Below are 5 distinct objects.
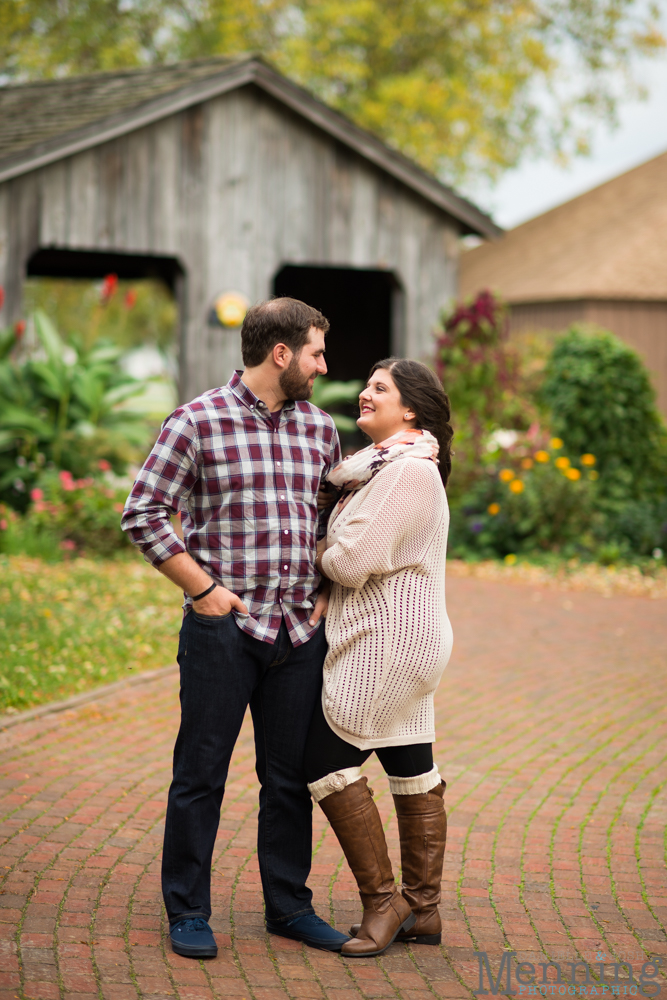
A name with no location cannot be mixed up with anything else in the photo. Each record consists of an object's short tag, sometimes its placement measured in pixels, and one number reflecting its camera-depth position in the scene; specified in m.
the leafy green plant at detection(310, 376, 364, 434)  12.97
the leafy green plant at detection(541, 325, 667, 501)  12.81
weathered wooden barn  11.75
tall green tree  25.95
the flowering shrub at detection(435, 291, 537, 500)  12.89
